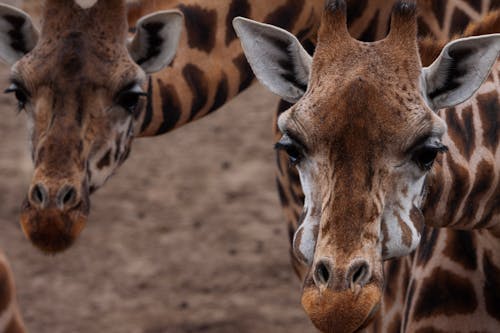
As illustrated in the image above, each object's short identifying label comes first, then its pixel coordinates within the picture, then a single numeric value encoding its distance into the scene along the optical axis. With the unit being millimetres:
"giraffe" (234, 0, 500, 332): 10547
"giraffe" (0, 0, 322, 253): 14211
